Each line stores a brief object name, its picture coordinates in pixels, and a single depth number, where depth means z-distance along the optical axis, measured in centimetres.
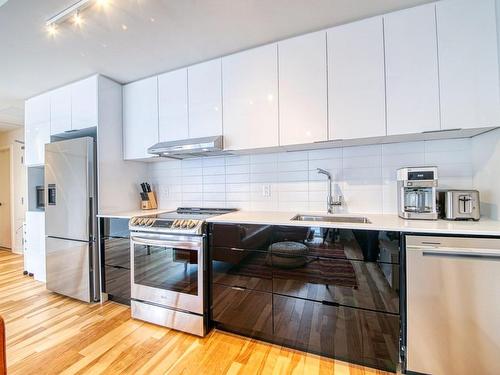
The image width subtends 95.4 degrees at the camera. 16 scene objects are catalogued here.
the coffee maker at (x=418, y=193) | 150
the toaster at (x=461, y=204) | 148
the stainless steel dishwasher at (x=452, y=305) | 121
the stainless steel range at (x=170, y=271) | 178
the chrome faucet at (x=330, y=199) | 199
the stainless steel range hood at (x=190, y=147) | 200
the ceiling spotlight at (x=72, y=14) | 147
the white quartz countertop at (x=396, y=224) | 124
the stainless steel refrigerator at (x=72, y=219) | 227
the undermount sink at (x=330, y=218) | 186
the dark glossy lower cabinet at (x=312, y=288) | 139
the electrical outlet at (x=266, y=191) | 228
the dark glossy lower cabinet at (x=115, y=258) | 220
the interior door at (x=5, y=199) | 446
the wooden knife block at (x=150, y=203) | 270
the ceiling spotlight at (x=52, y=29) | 167
